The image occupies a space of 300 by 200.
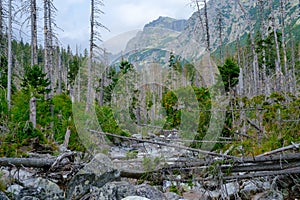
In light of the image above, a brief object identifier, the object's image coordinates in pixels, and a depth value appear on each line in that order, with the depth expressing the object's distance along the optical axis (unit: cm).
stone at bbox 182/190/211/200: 486
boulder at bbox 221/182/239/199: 468
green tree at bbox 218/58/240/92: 1027
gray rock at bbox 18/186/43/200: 433
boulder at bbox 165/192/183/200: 475
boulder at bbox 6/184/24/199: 438
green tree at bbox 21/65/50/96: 1079
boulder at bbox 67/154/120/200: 463
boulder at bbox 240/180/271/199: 473
